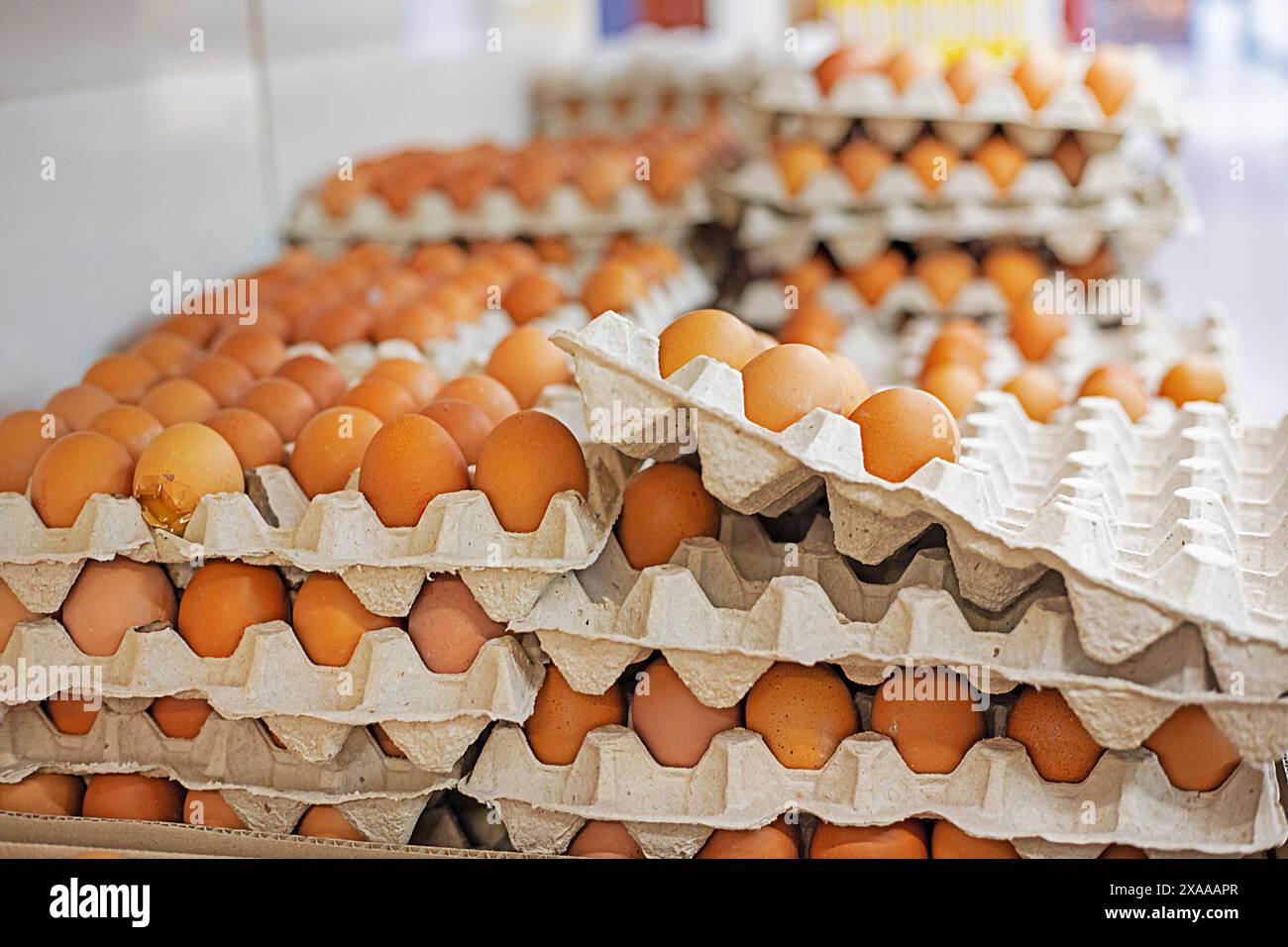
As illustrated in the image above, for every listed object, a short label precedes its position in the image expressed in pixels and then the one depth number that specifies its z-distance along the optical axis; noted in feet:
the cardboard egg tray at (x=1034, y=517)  3.94
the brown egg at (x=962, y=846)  4.39
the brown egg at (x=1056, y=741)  4.33
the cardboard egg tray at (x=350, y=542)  4.56
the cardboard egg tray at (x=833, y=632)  4.07
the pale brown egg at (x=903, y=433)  4.34
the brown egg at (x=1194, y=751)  4.18
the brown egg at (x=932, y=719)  4.45
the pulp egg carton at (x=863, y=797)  4.16
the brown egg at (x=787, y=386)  4.40
